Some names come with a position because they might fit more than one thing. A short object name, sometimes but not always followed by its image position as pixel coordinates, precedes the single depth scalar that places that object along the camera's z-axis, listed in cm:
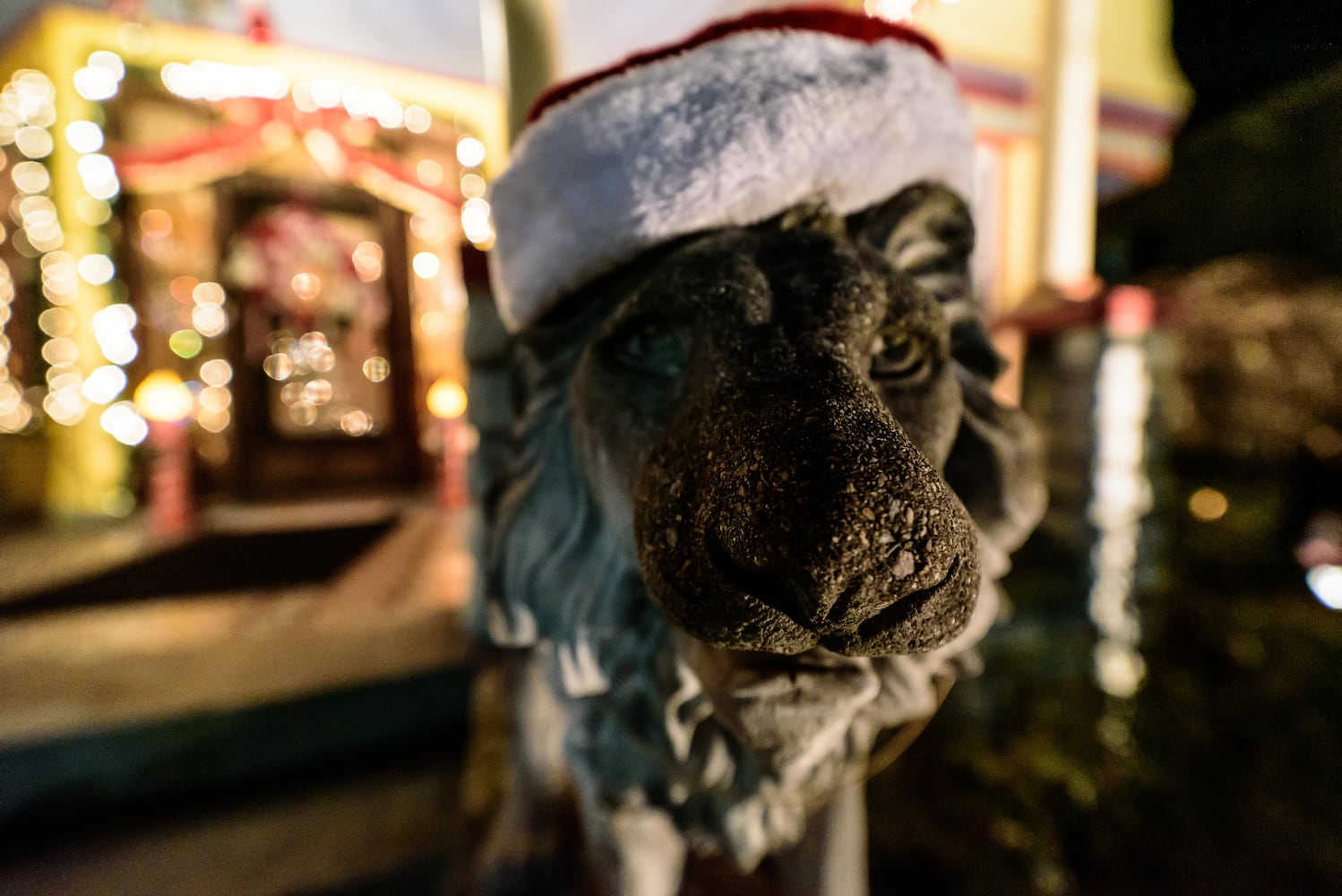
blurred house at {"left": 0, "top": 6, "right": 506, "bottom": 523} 286
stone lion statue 27
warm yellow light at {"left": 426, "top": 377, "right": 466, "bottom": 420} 290
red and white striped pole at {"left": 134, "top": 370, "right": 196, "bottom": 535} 252
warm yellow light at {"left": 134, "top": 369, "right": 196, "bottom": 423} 250
